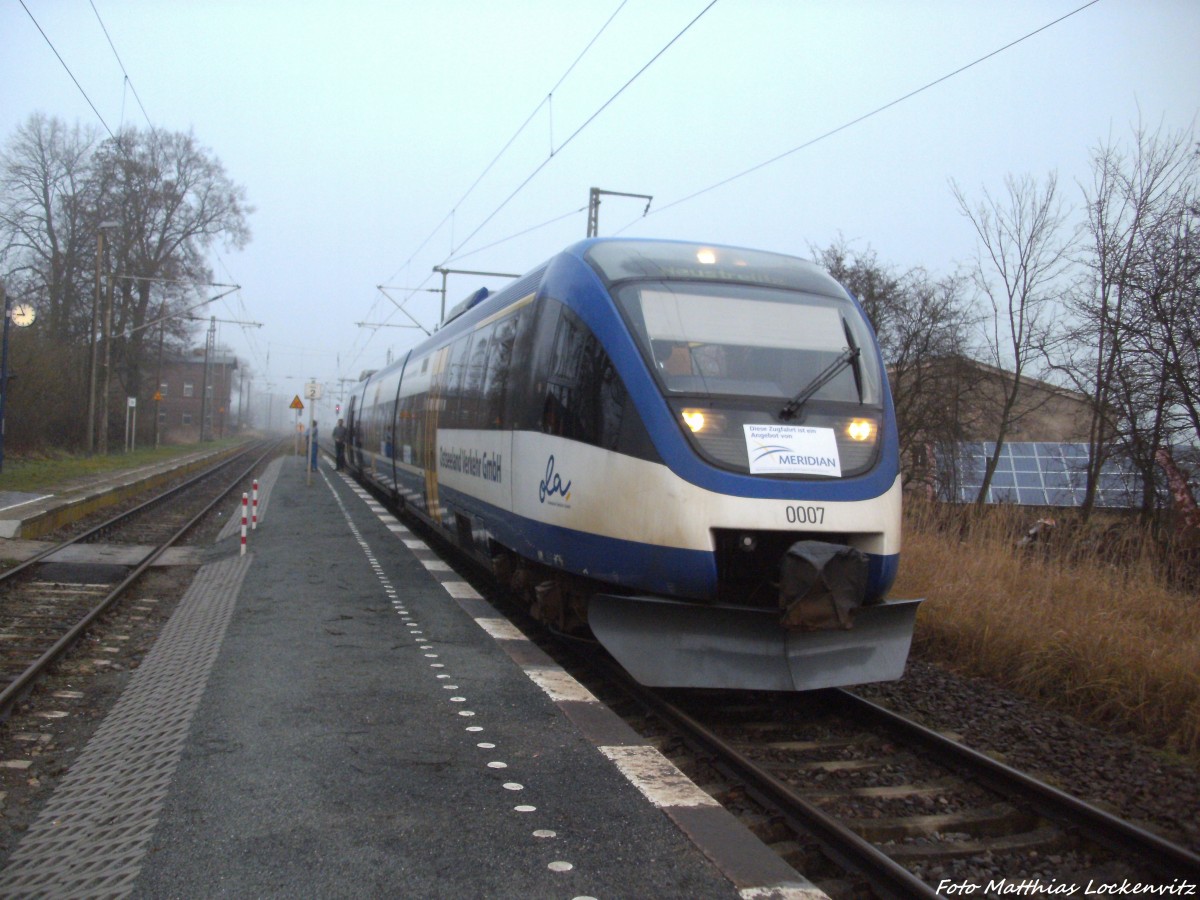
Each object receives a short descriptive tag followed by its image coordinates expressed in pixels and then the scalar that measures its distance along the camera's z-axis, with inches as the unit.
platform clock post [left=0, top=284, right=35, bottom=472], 837.8
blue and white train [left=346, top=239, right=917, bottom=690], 225.0
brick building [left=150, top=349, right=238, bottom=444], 3218.5
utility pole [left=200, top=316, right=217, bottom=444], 2086.2
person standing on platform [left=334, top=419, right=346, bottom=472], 1369.3
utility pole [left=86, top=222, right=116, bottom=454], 1190.3
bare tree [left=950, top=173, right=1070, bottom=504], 743.1
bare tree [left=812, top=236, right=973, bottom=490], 847.7
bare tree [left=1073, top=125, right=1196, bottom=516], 521.0
